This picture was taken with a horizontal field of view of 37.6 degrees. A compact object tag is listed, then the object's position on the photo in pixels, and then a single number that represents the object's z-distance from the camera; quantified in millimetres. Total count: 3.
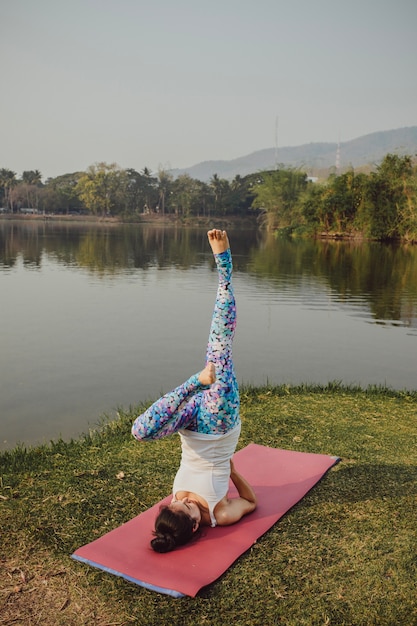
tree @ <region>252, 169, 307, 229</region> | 48875
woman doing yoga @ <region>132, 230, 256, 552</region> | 3447
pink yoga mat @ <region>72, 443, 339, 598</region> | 2963
